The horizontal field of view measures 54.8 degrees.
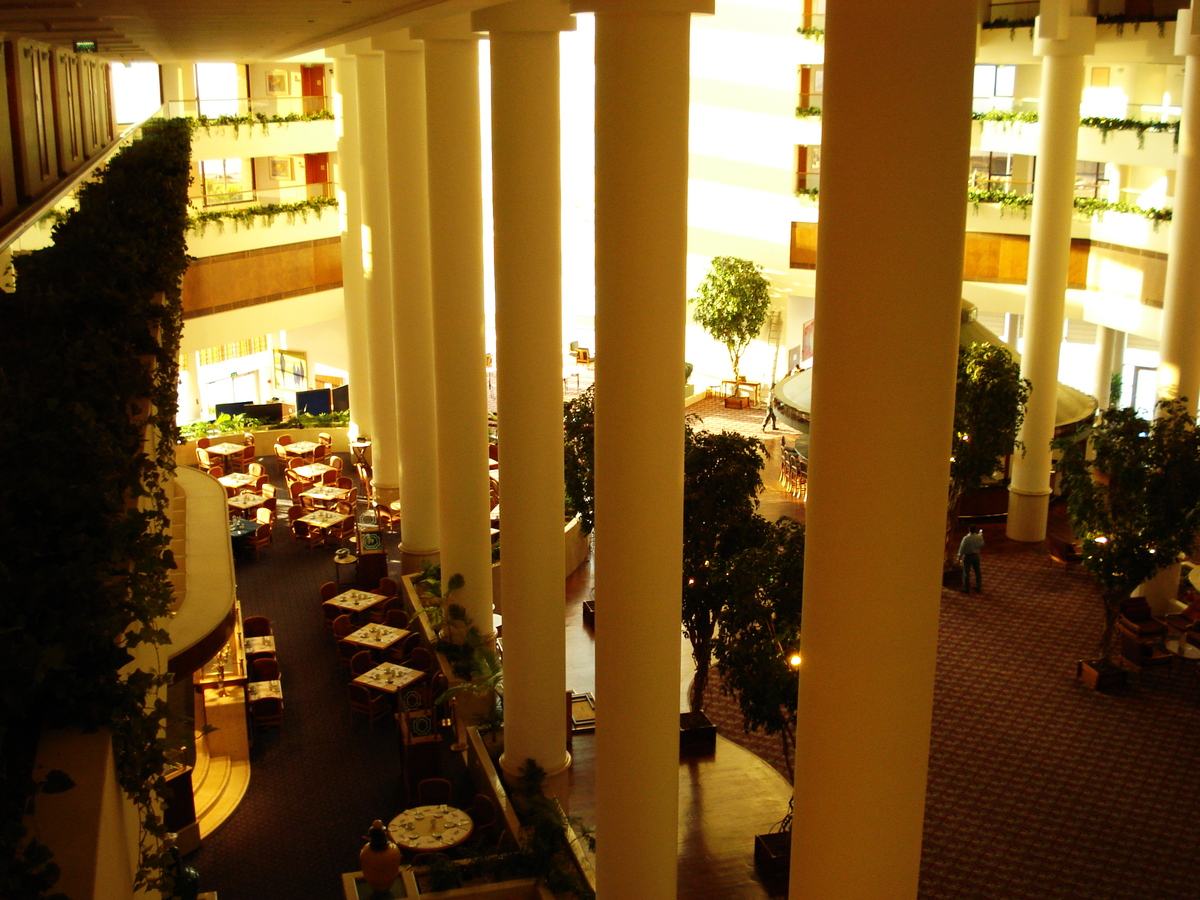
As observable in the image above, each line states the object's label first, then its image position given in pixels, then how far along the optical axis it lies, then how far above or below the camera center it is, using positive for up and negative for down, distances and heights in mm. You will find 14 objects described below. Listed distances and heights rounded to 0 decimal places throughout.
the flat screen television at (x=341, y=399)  24500 -4637
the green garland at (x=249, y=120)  20830 +987
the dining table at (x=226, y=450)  19500 -4557
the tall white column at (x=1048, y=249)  15219 -961
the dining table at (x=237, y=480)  17891 -4648
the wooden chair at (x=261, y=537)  16347 -5043
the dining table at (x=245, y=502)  16906 -4691
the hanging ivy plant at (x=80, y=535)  3314 -1231
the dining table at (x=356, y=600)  13430 -4869
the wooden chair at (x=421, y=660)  11961 -4926
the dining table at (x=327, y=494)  17203 -4642
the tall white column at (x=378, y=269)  16219 -1363
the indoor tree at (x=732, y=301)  23703 -2511
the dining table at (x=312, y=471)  18234 -4561
